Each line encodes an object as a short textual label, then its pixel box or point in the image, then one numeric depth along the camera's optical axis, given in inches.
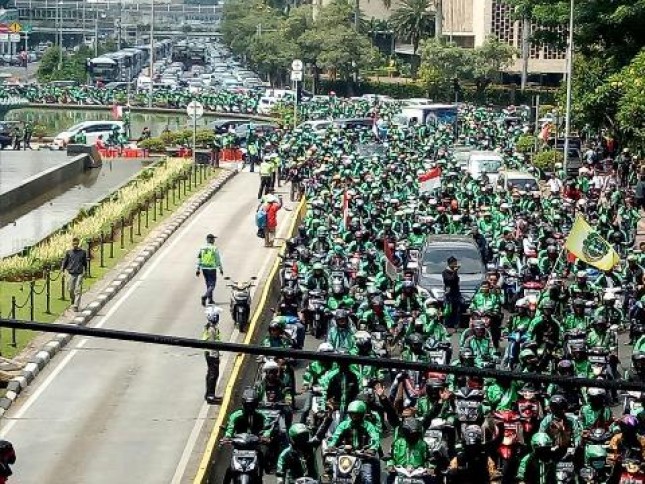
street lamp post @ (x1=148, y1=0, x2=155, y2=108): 3200.5
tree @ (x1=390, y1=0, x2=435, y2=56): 3764.8
